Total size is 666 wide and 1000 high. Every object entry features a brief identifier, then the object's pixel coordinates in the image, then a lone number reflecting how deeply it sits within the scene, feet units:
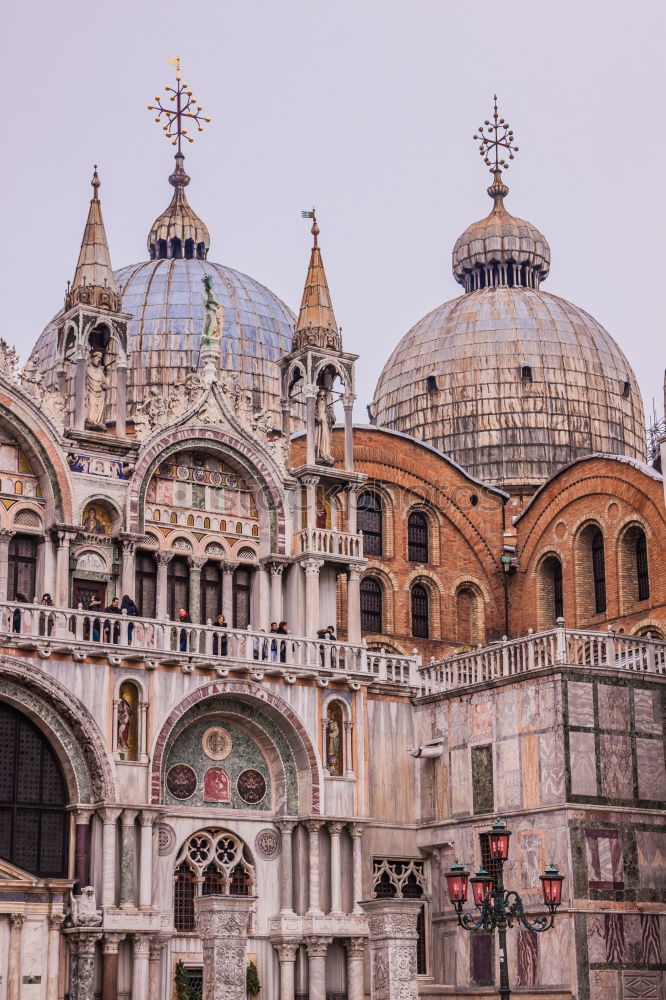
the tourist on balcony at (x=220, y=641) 108.37
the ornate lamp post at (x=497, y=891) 79.41
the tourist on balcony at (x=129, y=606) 107.96
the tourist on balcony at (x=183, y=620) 107.55
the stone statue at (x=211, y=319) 119.34
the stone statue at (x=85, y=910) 98.37
